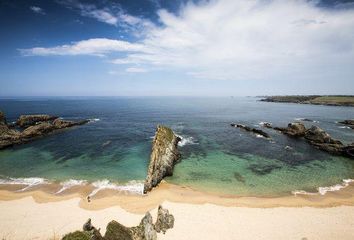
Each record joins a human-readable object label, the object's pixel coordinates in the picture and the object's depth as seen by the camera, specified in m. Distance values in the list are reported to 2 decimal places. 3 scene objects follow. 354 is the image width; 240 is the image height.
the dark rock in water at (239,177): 33.41
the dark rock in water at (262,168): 36.44
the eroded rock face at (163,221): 20.98
